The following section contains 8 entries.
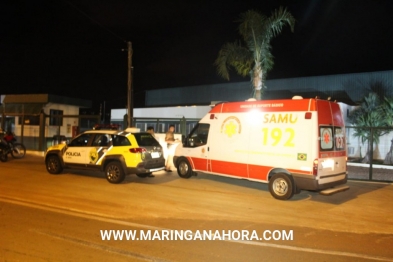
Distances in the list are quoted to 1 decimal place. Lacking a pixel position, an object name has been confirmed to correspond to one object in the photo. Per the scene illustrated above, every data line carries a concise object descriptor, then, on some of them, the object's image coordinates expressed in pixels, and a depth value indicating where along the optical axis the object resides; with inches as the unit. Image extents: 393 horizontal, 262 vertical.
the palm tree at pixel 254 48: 586.2
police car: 427.8
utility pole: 622.5
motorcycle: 640.4
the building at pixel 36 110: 965.7
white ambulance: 346.0
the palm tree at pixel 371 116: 786.8
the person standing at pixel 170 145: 534.6
